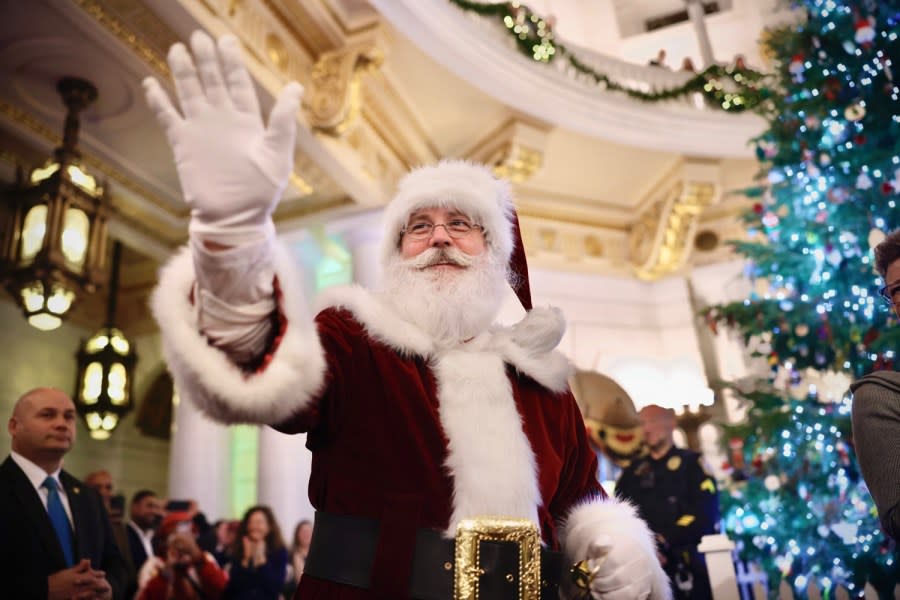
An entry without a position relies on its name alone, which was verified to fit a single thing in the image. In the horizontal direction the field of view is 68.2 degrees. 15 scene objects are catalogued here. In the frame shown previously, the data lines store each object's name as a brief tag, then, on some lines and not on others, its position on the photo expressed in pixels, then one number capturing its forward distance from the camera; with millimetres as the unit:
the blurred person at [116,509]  3952
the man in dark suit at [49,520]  2584
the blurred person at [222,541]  4973
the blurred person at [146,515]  5355
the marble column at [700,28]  10164
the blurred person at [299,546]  5691
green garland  7012
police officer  3838
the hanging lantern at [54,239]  4145
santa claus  1126
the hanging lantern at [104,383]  5945
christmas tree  3622
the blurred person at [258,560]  4074
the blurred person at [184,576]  3900
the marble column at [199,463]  6938
